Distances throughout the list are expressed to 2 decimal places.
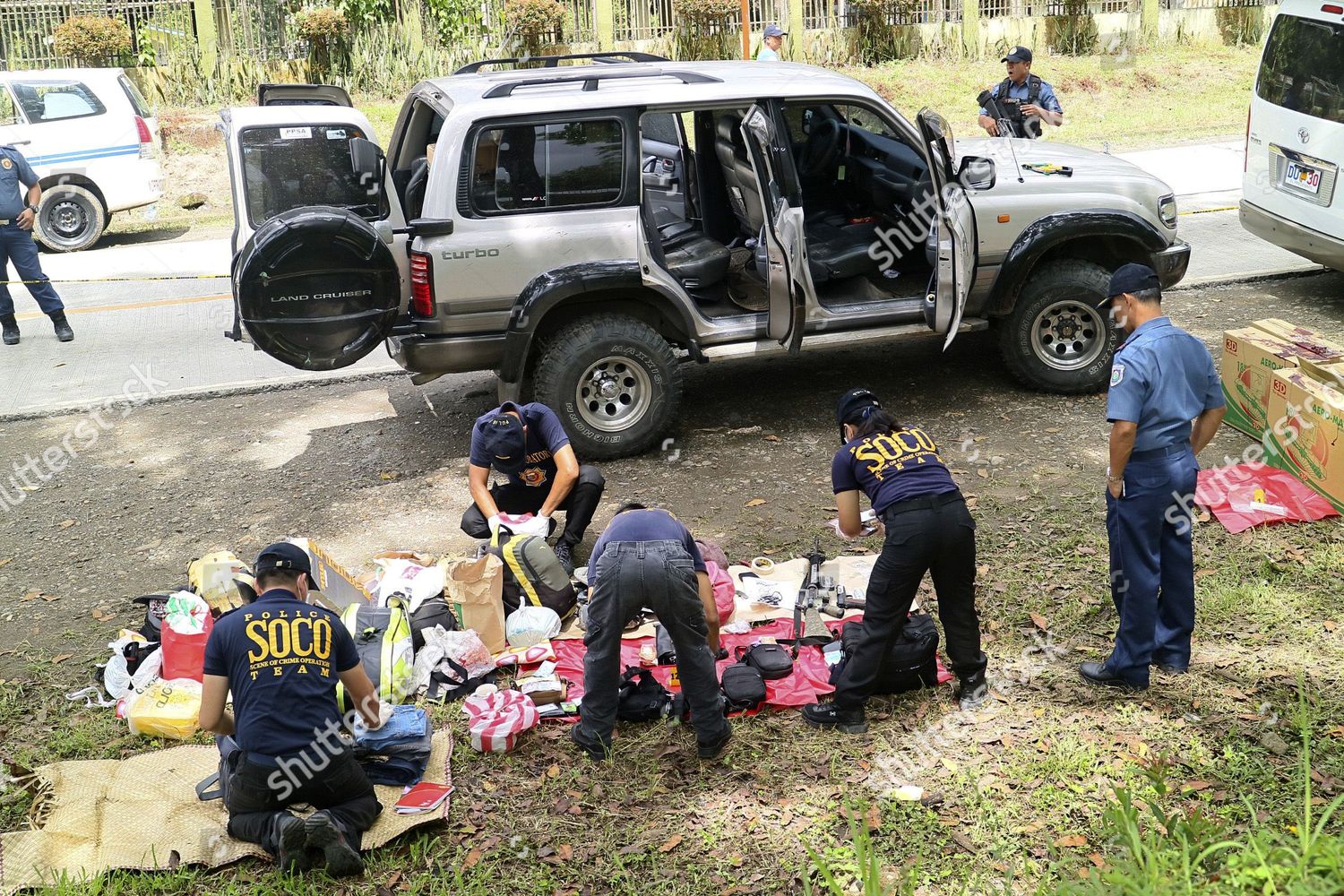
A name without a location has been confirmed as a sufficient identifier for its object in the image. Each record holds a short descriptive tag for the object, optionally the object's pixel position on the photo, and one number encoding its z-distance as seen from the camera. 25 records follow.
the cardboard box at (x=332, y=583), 5.82
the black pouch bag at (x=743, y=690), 5.34
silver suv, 7.22
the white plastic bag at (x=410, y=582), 6.16
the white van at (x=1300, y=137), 9.20
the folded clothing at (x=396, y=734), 4.96
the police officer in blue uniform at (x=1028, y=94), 11.05
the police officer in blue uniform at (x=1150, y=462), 5.00
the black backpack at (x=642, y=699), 5.29
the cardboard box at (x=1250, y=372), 7.33
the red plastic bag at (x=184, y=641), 5.54
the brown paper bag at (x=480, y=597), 5.77
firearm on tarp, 5.85
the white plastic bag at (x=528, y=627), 5.87
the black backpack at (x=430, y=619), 5.80
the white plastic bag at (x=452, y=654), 5.63
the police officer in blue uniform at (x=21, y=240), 10.46
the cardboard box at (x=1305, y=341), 7.23
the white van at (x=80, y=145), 13.98
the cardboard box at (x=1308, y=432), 6.68
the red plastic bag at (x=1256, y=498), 6.65
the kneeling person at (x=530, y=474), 6.41
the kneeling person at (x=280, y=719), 4.44
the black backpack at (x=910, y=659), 5.32
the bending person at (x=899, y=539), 4.89
